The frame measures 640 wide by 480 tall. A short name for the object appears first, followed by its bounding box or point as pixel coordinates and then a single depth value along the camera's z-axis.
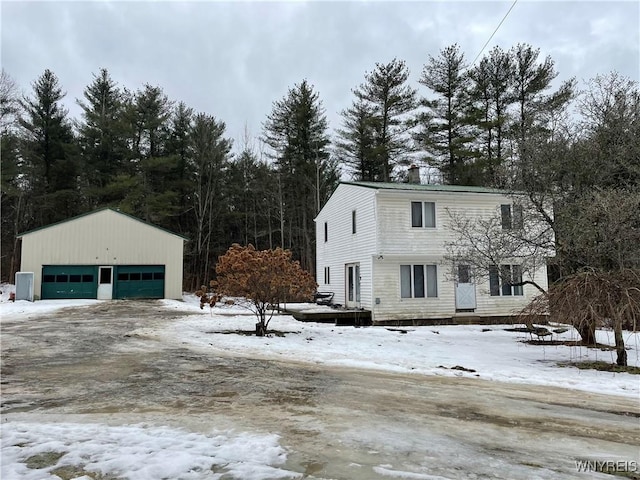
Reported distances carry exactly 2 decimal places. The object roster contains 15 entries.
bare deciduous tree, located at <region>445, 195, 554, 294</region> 11.62
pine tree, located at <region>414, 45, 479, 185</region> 27.53
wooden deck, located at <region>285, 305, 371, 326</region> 15.70
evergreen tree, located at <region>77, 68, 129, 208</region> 31.27
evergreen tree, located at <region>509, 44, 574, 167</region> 25.15
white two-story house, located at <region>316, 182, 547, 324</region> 16.00
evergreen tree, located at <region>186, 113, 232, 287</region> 32.97
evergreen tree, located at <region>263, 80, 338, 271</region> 31.19
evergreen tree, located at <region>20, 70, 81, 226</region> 30.67
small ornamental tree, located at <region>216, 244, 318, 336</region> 11.55
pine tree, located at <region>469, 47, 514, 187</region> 26.81
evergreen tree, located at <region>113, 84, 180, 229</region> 30.38
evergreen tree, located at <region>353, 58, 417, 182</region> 28.67
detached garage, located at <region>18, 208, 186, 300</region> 24.34
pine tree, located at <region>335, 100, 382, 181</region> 29.31
